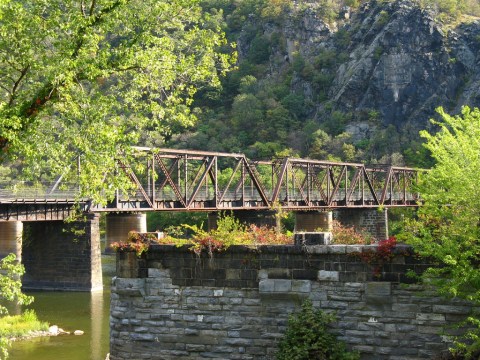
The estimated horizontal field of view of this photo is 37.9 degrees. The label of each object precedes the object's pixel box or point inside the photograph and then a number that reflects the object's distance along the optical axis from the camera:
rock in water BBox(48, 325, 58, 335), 29.46
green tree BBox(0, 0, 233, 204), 13.41
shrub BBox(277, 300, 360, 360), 14.22
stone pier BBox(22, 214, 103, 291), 46.69
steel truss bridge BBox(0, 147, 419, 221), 41.97
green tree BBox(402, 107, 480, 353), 12.41
